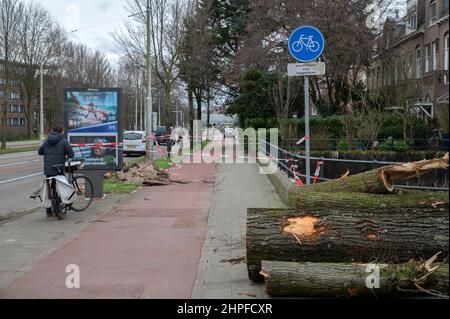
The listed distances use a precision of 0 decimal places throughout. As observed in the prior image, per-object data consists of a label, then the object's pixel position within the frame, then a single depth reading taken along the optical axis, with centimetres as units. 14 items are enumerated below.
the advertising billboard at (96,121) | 1251
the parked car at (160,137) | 4650
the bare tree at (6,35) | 3794
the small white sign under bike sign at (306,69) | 868
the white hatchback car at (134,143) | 3047
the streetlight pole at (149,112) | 2214
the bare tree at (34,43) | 4897
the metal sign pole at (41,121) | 4316
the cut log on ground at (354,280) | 477
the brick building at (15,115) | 9192
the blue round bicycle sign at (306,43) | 883
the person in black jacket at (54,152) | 967
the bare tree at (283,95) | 2930
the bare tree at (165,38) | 2959
